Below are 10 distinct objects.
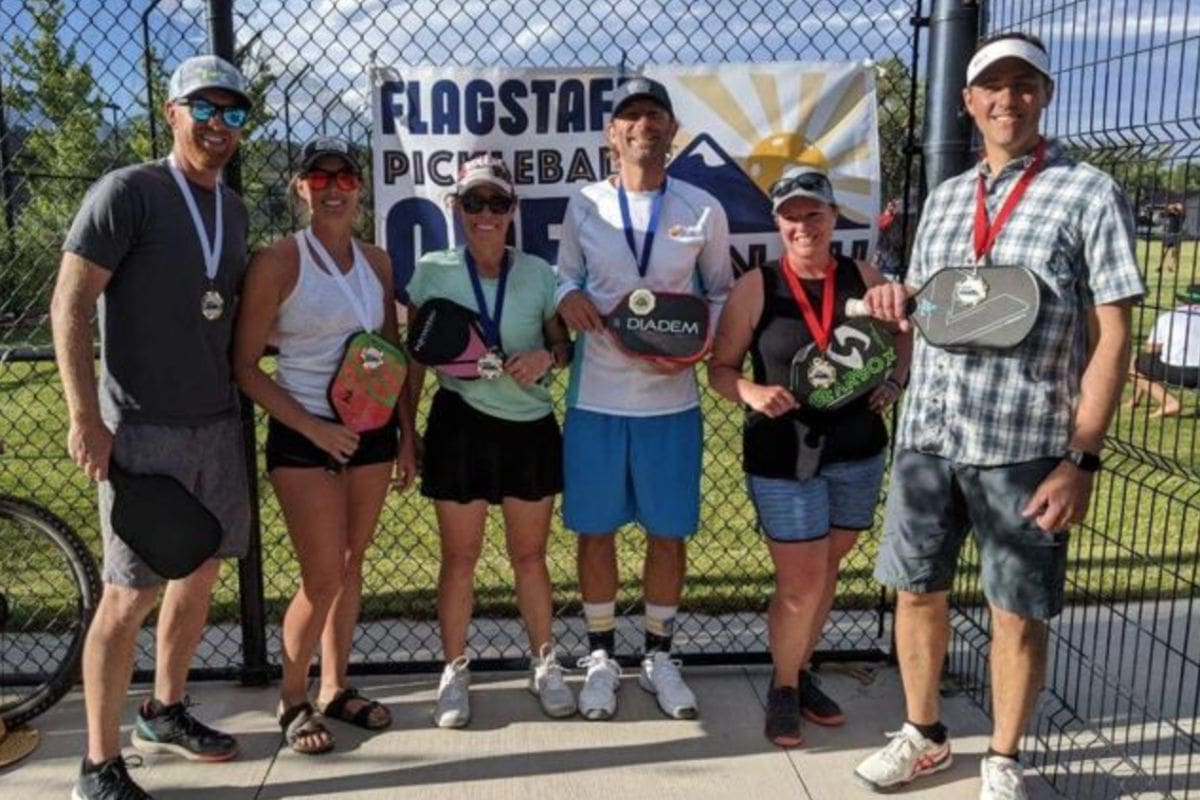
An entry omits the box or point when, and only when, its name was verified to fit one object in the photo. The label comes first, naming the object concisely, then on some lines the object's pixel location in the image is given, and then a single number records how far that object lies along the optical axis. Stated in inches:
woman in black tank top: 126.3
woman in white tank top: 120.6
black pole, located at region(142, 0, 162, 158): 129.7
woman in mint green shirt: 128.7
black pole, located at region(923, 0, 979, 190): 137.6
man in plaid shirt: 105.4
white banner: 145.9
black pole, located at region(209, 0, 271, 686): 134.6
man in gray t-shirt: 106.1
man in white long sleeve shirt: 131.7
